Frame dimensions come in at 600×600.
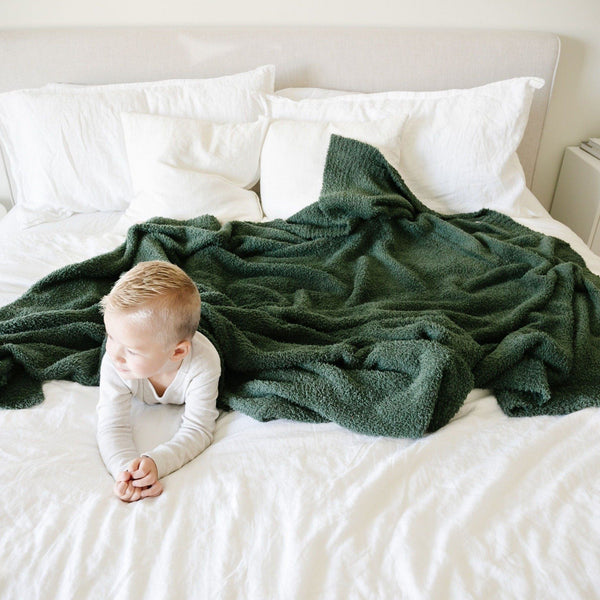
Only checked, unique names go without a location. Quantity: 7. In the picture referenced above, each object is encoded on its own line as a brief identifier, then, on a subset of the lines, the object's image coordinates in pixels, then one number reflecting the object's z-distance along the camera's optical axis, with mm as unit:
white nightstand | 2250
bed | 805
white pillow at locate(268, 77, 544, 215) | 1941
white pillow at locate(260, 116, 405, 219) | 1847
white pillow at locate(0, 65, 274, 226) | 1920
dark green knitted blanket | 1094
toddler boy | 969
